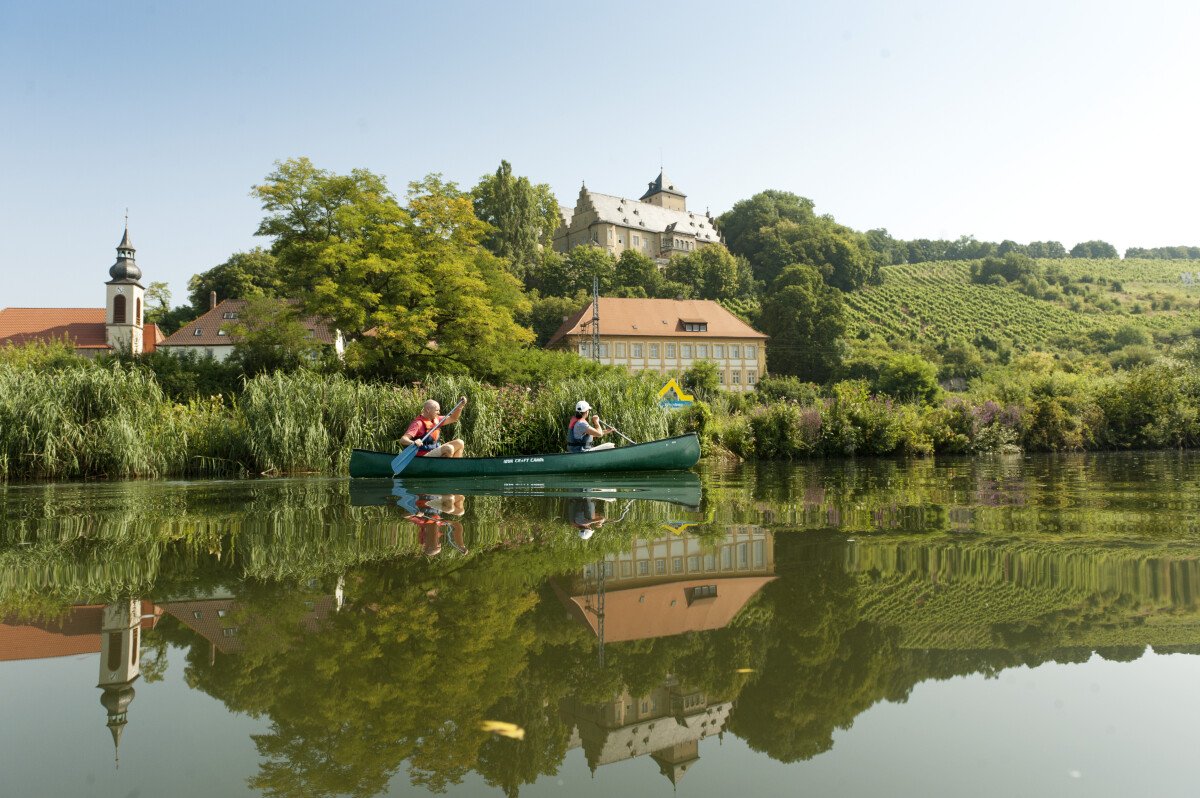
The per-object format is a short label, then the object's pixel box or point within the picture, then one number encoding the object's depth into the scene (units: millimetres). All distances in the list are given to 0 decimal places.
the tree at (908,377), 61031
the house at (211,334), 61744
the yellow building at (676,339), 74625
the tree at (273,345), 34500
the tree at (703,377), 66238
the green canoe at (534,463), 13953
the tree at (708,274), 95312
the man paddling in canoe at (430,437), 14156
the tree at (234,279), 68125
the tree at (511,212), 87938
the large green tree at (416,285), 28656
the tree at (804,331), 74875
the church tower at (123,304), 63219
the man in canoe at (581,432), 15004
